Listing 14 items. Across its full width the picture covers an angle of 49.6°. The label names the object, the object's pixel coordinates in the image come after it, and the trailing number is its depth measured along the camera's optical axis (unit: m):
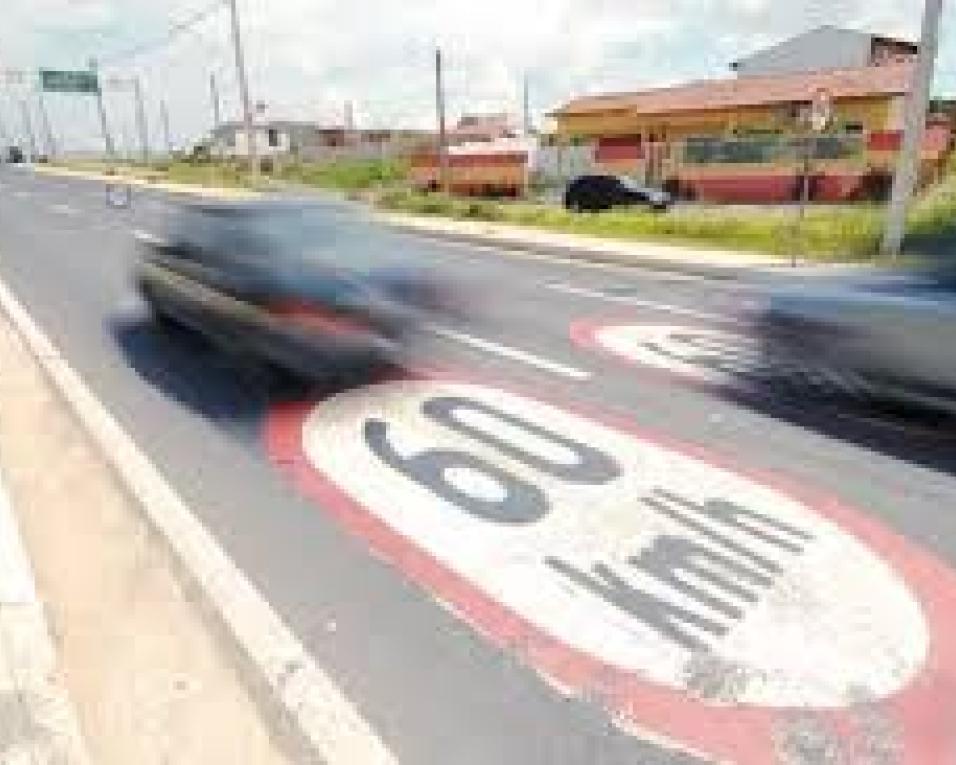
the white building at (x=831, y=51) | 56.34
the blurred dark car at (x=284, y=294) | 8.26
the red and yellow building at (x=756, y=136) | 29.73
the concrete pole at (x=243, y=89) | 45.84
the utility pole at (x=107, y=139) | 83.88
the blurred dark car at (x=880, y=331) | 6.72
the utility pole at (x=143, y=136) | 96.38
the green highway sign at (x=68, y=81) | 70.44
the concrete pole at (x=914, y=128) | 16.47
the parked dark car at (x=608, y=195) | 30.73
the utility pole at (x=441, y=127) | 40.06
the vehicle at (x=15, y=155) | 118.01
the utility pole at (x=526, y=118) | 92.06
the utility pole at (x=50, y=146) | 125.99
